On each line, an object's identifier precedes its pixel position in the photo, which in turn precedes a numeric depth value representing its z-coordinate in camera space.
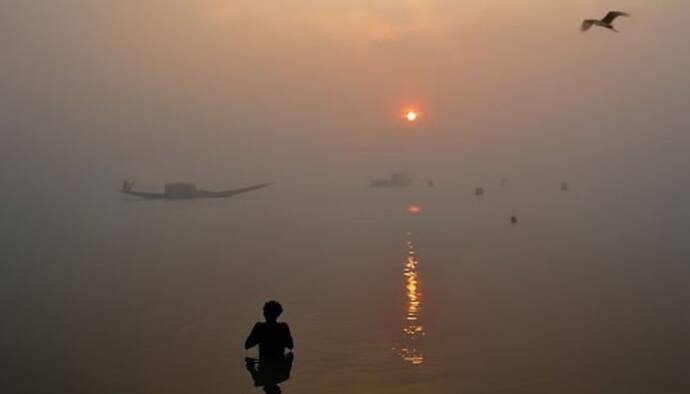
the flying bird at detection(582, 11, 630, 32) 20.97
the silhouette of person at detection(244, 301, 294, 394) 16.89
